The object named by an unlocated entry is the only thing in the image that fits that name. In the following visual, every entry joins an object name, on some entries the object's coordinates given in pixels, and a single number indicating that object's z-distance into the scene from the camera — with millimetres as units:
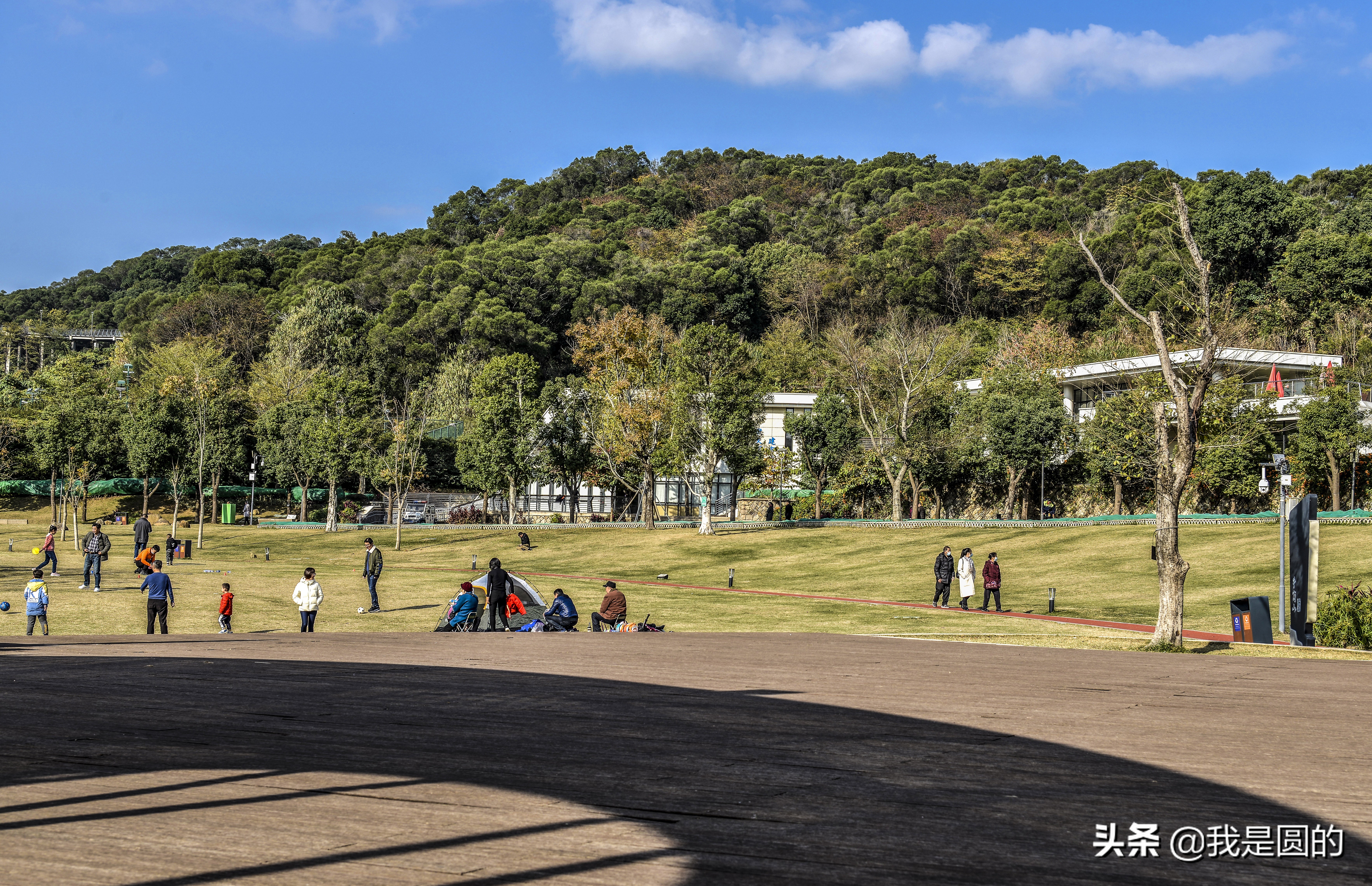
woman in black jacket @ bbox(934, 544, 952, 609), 32094
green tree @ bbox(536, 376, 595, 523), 67750
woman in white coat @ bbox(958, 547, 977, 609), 31219
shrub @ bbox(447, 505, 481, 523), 74000
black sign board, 19203
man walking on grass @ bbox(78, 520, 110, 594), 30828
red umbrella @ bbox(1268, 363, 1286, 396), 51562
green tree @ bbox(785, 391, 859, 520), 62312
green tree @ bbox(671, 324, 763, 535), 56094
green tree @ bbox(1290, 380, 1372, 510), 47219
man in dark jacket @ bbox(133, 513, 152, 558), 39031
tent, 24609
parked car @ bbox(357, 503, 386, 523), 76188
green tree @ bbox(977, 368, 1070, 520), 56438
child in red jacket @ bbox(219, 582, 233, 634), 23766
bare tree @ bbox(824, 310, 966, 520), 59469
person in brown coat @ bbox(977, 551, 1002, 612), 30453
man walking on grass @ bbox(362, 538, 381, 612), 29406
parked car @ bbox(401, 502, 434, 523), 74812
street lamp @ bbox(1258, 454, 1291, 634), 21016
